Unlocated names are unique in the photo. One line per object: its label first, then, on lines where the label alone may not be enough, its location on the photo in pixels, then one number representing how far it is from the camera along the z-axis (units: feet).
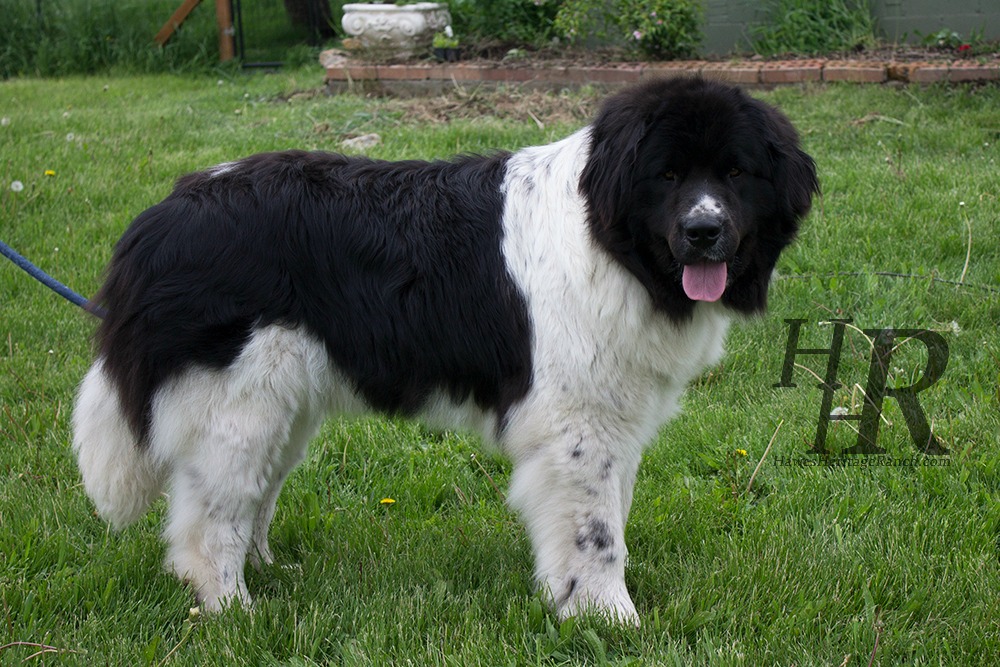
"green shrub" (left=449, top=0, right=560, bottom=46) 34.94
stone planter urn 33.40
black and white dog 9.95
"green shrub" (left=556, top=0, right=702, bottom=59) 31.40
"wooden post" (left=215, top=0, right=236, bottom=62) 41.54
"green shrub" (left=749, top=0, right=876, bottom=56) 32.04
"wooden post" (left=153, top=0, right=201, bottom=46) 42.16
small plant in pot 33.40
